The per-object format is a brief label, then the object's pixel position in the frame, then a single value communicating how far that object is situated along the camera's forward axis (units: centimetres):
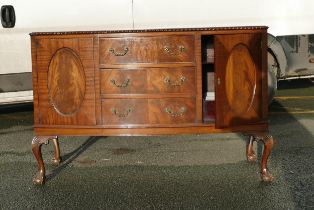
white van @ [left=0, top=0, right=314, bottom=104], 573
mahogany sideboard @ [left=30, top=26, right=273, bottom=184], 376
